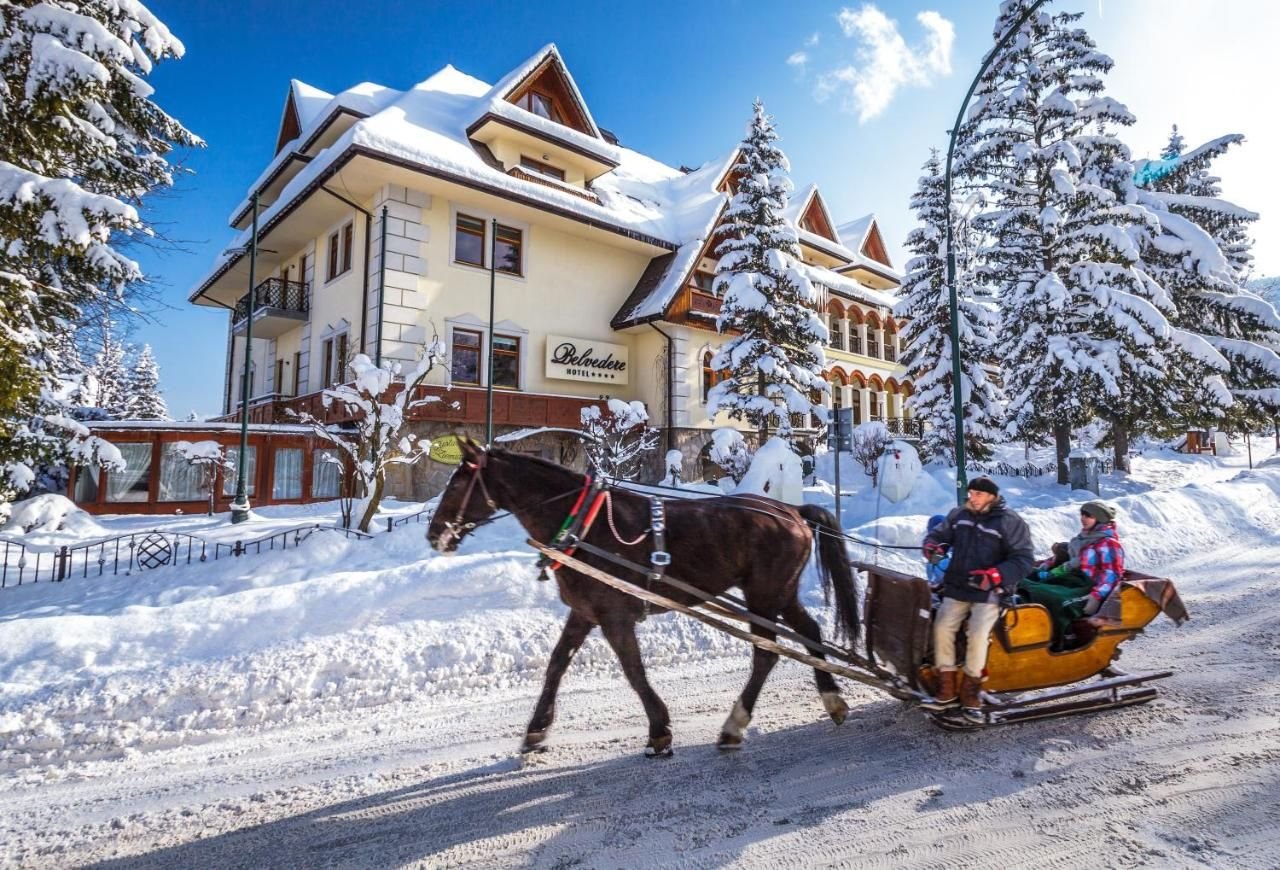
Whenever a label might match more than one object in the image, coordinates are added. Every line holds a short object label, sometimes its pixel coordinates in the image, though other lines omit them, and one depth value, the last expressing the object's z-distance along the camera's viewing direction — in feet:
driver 13.21
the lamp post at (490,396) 49.67
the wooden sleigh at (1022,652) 13.76
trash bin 55.67
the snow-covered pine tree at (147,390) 133.71
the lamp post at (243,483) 41.19
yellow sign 55.72
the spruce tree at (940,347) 62.39
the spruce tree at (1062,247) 55.52
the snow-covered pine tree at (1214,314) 60.34
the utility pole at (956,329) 34.60
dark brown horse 13.28
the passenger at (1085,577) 14.82
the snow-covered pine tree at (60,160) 22.75
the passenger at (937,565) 14.82
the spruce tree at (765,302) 58.34
